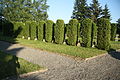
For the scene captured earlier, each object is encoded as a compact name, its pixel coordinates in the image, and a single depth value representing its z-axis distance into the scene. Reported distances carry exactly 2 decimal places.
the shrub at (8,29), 21.27
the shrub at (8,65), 4.68
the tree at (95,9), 46.27
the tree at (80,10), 48.44
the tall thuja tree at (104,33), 10.53
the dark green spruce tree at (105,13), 46.38
